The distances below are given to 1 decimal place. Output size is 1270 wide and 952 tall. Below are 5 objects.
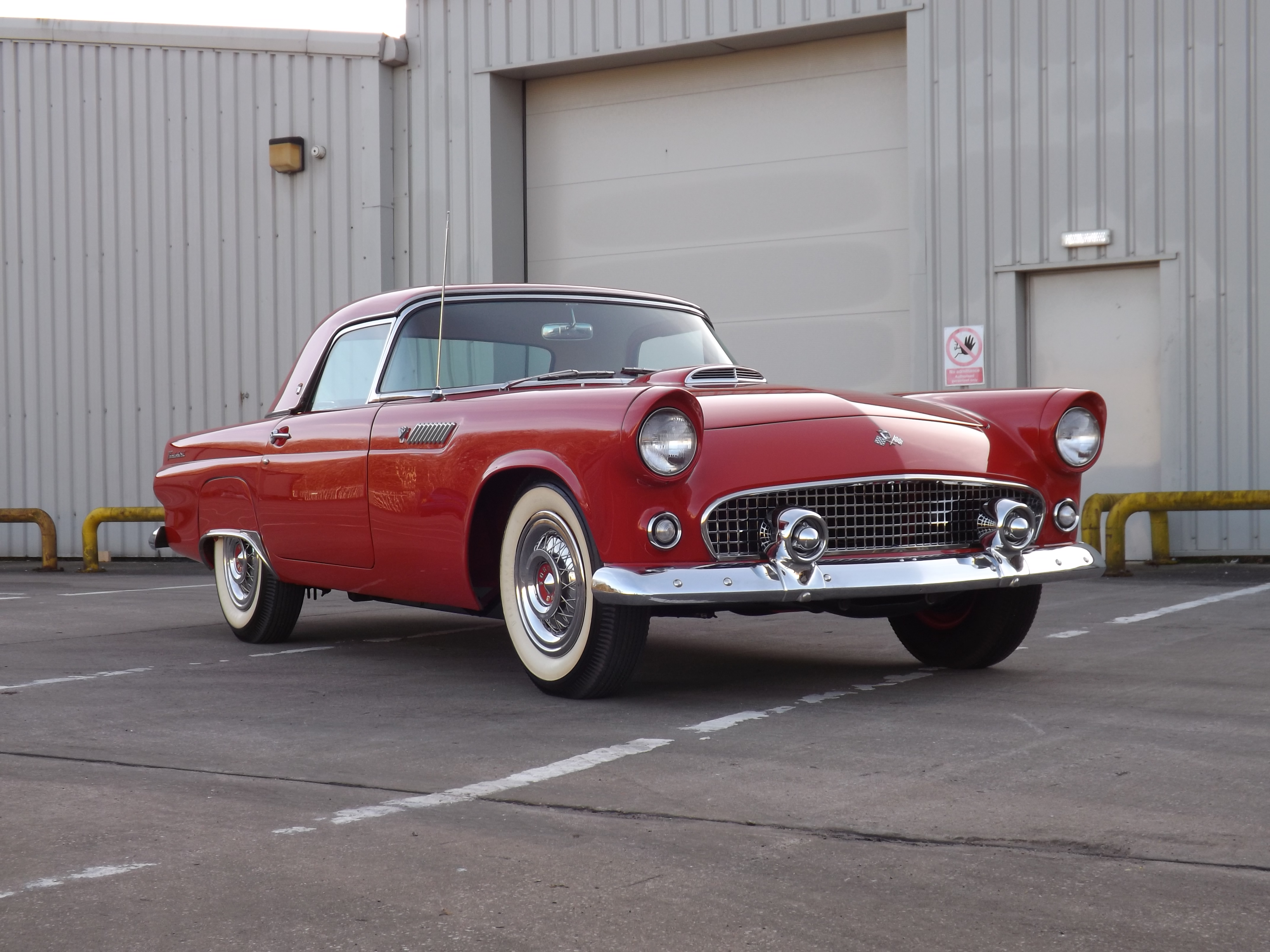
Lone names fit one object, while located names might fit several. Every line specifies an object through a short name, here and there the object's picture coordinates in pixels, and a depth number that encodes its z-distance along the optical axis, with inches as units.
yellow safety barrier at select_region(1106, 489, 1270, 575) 411.2
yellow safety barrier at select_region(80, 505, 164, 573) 547.2
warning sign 483.5
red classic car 176.9
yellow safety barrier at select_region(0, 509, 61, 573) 559.8
